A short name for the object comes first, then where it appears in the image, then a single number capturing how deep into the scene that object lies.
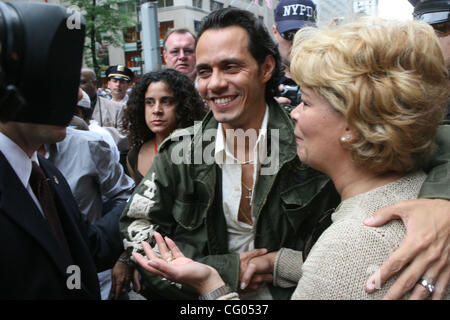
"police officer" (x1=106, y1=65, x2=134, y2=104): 8.18
